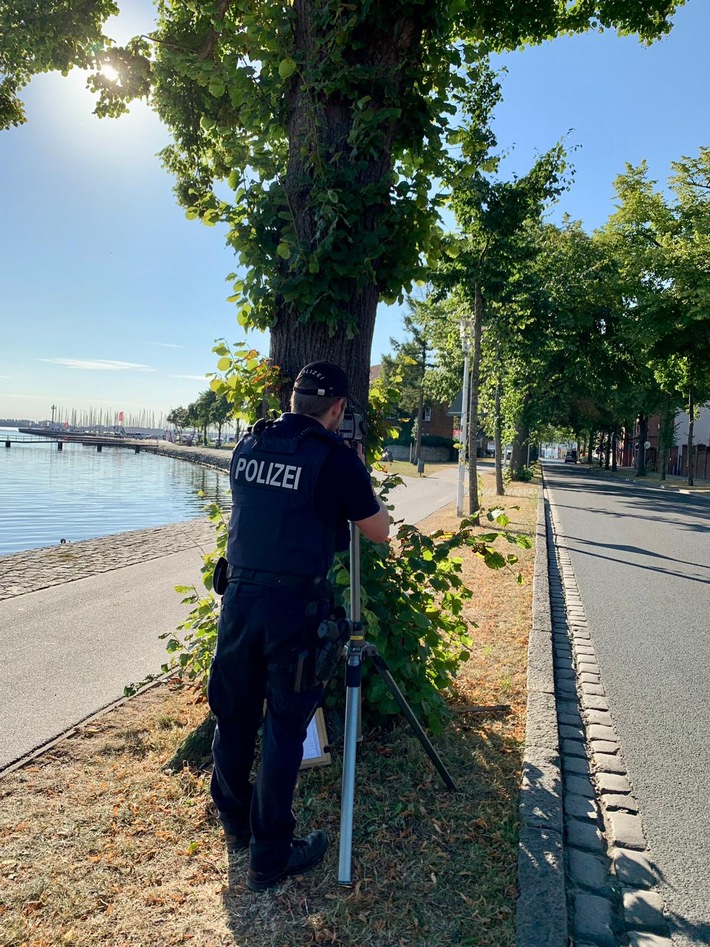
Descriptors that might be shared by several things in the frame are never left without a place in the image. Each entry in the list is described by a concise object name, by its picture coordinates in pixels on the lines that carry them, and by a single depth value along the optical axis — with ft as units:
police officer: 8.70
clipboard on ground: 11.68
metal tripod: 8.57
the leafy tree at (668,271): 91.45
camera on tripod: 9.81
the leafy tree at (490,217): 40.45
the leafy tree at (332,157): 11.98
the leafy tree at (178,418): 426.88
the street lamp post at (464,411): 50.49
